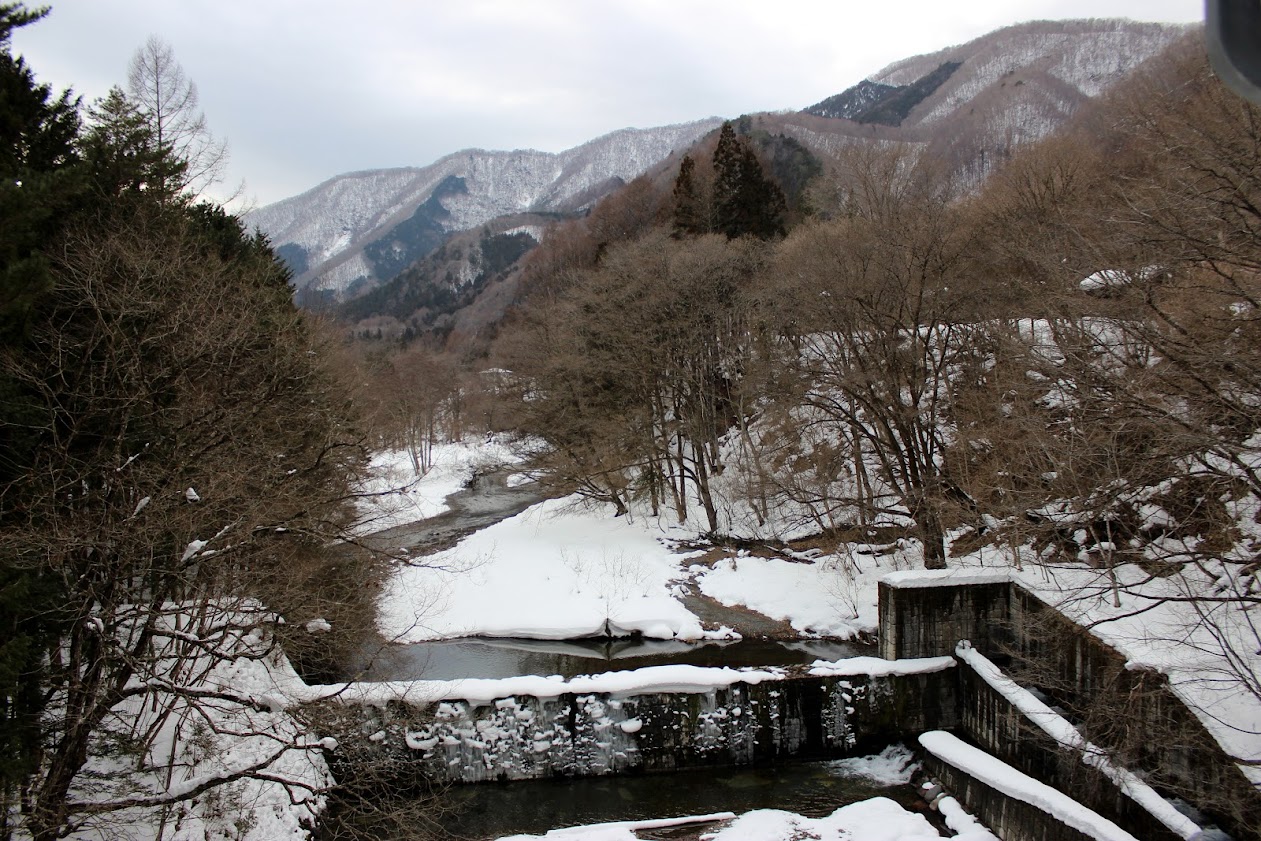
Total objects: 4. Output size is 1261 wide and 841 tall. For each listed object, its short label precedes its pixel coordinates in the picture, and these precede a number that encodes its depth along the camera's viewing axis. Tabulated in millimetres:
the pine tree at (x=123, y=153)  11078
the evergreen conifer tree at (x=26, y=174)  7824
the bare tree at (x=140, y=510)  7848
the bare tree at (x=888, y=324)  16953
